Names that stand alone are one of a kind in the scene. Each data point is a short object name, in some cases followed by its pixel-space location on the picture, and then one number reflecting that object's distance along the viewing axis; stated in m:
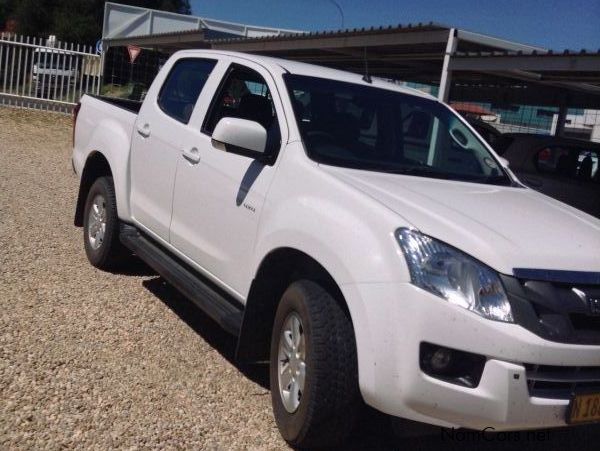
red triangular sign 23.81
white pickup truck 2.97
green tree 44.41
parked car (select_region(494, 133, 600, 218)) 9.28
